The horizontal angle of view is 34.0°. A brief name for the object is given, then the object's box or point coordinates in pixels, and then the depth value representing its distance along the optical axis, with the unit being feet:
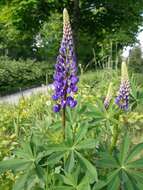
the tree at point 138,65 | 28.24
